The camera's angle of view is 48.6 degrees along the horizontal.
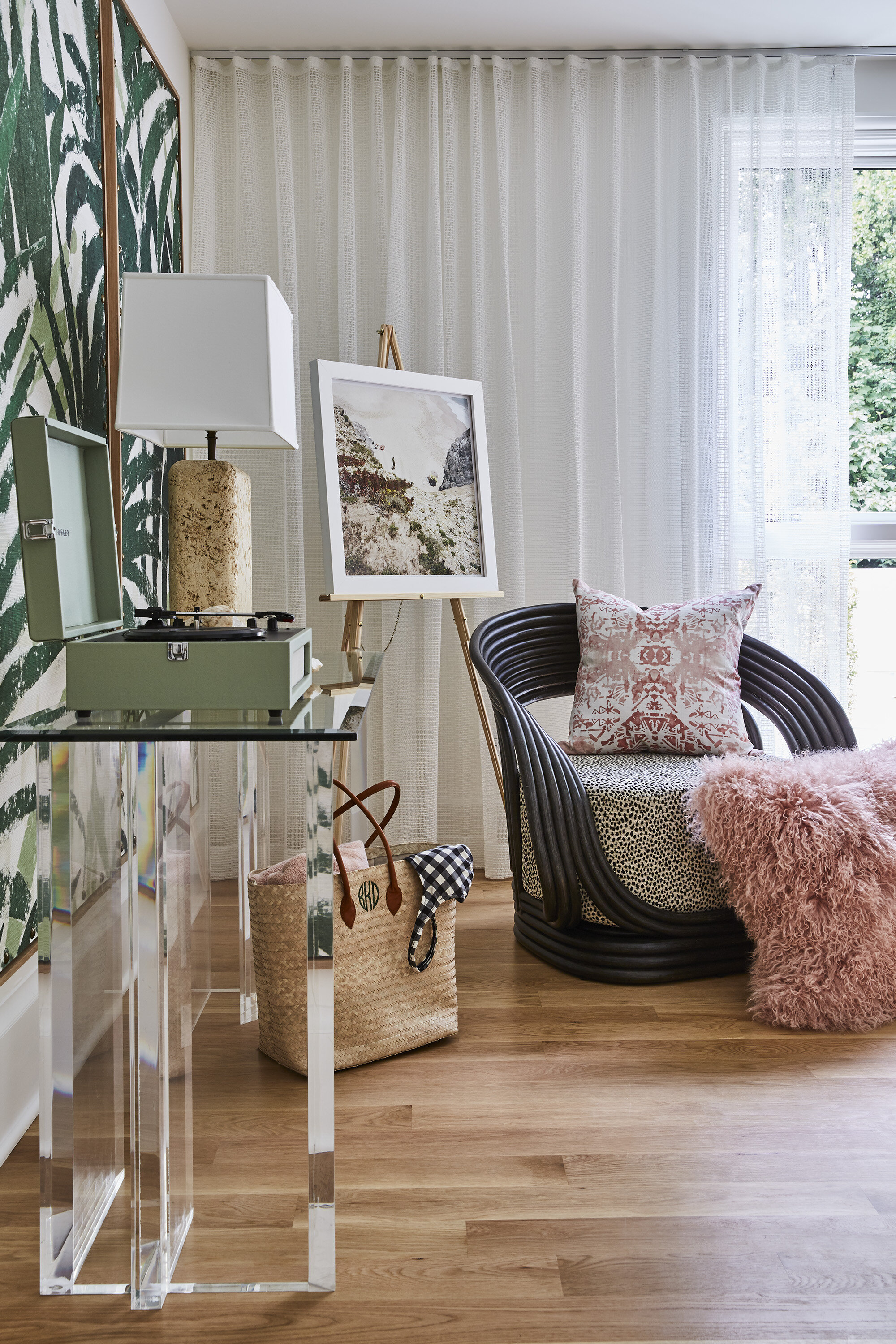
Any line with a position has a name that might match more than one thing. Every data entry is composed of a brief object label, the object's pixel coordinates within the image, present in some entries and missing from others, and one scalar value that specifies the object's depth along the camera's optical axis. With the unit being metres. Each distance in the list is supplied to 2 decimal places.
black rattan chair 2.31
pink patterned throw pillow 2.62
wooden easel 2.56
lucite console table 1.28
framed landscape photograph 2.68
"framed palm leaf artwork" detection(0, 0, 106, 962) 1.70
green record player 1.26
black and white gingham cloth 1.96
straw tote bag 1.83
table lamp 1.95
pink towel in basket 1.92
